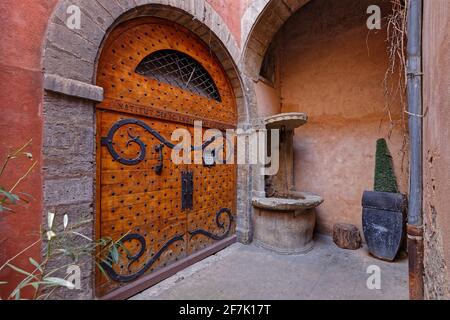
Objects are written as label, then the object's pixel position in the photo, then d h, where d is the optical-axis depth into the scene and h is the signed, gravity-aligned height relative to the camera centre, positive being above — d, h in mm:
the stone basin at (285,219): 3268 -966
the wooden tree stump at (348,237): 3498 -1294
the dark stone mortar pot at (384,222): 3041 -933
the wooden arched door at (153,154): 2160 +54
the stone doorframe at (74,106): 1639 +432
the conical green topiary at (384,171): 3301 -181
